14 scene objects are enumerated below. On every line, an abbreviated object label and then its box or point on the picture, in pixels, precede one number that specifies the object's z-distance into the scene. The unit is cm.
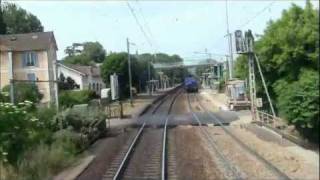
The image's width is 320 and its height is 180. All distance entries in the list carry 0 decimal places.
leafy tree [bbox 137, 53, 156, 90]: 10709
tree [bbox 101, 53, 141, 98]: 8775
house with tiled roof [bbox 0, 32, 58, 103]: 6025
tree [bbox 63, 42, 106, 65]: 14532
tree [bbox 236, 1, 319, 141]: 2030
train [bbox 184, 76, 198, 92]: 11319
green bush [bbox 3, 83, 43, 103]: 2682
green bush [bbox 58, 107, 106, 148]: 2769
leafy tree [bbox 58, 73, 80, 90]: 6806
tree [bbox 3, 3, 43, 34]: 2732
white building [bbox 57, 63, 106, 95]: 8838
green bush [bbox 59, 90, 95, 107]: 4542
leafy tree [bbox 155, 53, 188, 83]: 18516
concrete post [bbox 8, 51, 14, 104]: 6116
